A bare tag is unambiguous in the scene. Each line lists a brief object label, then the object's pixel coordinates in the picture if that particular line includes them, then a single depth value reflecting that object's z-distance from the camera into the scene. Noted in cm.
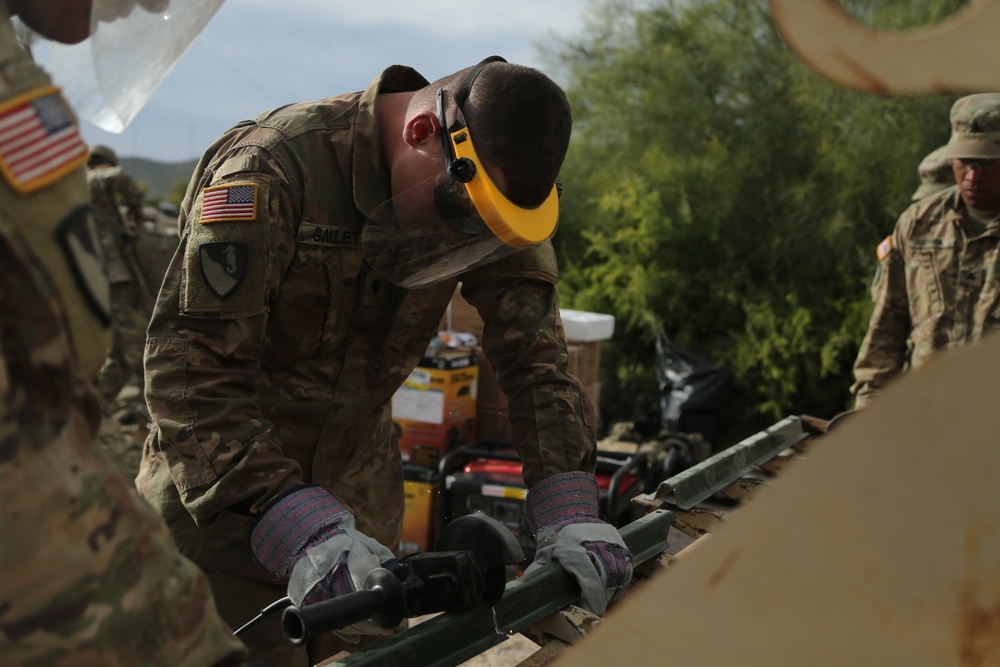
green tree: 678
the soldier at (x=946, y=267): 369
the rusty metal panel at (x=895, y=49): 82
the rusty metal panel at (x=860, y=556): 82
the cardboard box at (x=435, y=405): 461
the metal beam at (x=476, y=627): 140
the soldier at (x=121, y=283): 597
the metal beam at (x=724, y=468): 240
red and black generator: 394
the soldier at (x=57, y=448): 76
